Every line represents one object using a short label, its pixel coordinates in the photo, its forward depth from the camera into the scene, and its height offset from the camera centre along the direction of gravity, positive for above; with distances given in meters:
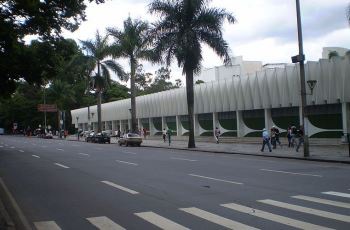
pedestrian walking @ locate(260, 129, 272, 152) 30.64 -0.55
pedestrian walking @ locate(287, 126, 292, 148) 33.41 -0.48
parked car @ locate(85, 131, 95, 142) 61.92 -0.25
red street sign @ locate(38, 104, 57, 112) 100.56 +6.03
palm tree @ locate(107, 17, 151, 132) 49.72 +9.39
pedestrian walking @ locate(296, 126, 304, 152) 29.80 -0.39
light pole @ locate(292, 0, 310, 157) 25.50 +2.75
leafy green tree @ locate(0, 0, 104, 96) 17.57 +4.62
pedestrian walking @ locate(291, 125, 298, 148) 31.96 -0.33
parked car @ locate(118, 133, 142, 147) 47.06 -0.52
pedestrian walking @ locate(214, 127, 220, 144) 43.28 -0.16
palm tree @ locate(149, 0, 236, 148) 38.00 +7.97
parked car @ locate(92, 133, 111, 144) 58.31 -0.40
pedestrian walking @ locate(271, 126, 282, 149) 33.47 -0.45
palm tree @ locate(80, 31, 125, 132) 58.94 +8.62
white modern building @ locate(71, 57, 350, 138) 32.91 +2.30
